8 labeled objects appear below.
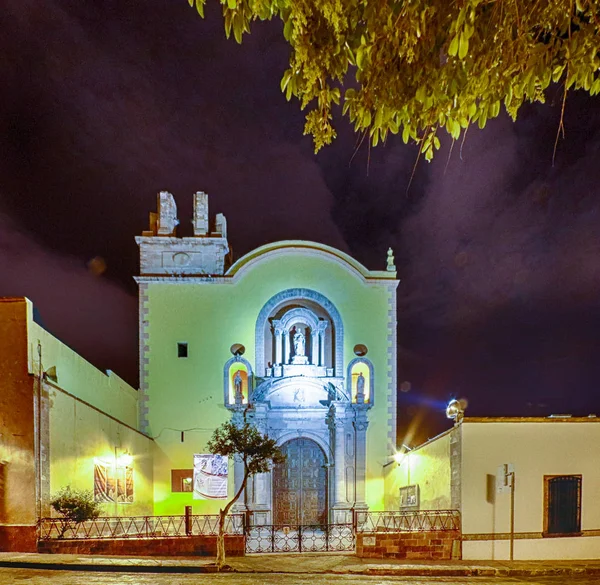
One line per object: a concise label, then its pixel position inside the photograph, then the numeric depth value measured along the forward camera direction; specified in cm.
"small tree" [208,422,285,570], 1100
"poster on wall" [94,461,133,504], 1241
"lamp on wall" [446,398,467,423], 1111
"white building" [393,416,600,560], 1055
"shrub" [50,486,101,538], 995
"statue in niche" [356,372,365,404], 1609
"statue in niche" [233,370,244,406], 1598
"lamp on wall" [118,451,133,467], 1362
